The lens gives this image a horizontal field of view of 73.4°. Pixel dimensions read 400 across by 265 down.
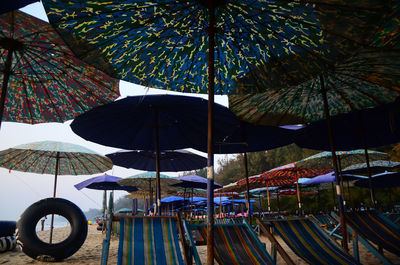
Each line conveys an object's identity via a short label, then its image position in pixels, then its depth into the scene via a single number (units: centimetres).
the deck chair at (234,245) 296
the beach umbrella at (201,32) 239
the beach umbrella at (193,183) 980
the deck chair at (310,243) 306
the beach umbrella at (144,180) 875
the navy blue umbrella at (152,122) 399
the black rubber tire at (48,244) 479
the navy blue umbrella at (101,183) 1038
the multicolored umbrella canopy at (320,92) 370
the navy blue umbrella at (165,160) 765
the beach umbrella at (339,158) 718
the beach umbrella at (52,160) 582
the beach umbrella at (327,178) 1022
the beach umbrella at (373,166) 860
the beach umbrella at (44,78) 315
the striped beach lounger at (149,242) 288
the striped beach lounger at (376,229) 362
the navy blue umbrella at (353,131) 575
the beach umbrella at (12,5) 200
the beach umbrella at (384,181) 967
